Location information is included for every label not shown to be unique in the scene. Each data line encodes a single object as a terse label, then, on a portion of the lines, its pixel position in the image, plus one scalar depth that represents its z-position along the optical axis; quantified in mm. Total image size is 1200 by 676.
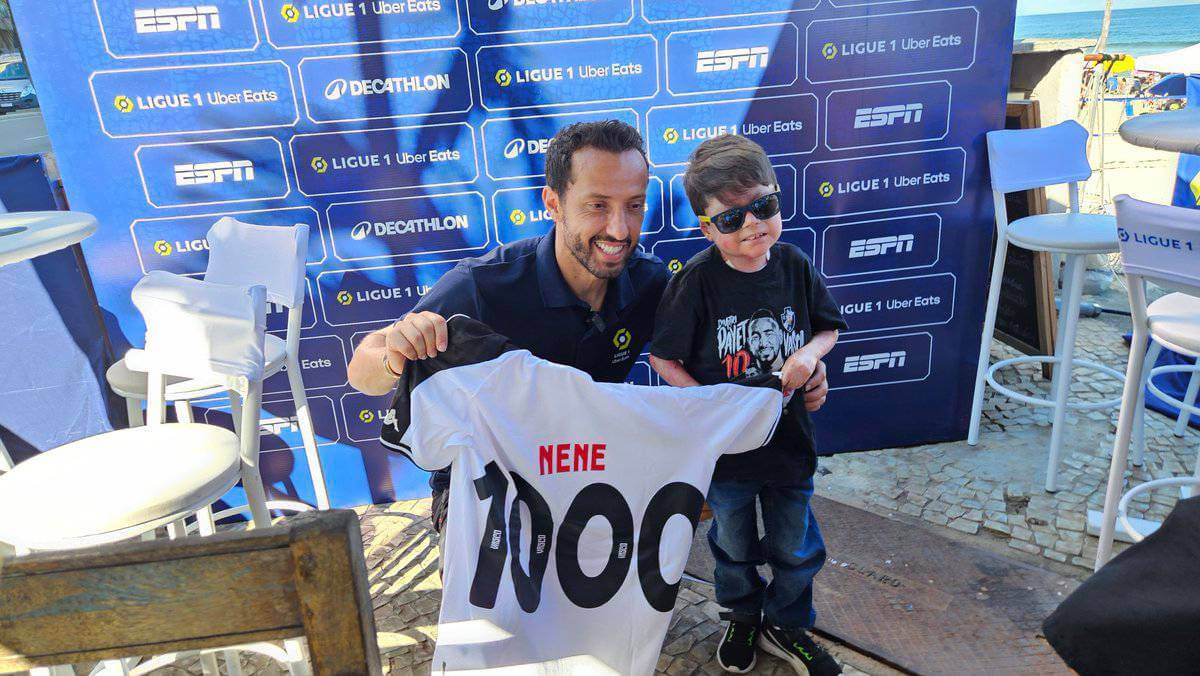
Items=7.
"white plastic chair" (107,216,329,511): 2516
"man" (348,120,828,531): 2027
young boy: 1954
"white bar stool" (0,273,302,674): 1694
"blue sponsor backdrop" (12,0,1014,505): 2996
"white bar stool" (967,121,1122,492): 3166
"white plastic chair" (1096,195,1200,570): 1887
